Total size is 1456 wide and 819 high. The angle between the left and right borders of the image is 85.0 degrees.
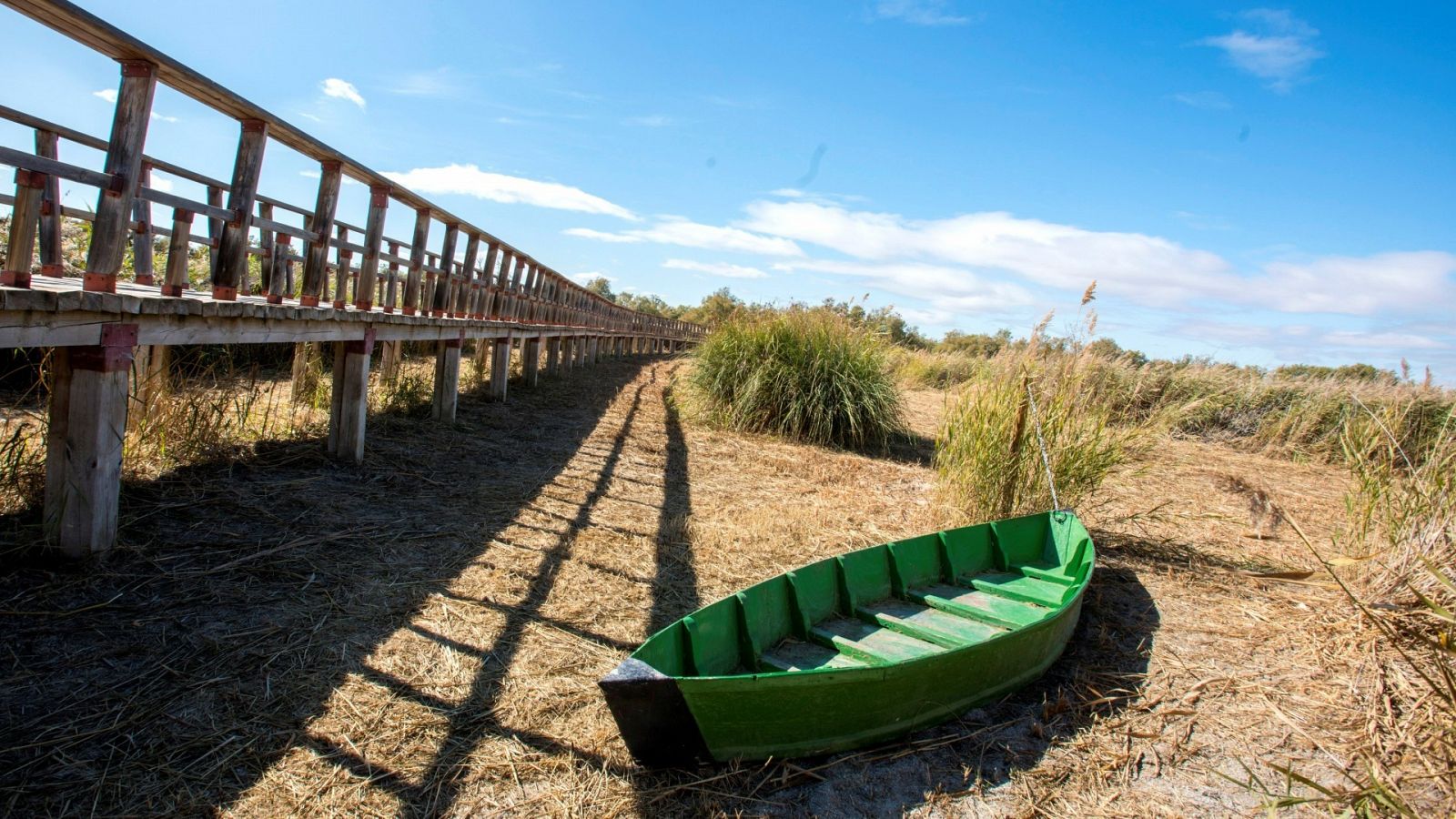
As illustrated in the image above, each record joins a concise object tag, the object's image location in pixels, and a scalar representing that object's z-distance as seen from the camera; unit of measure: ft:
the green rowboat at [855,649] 8.82
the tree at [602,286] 287.91
